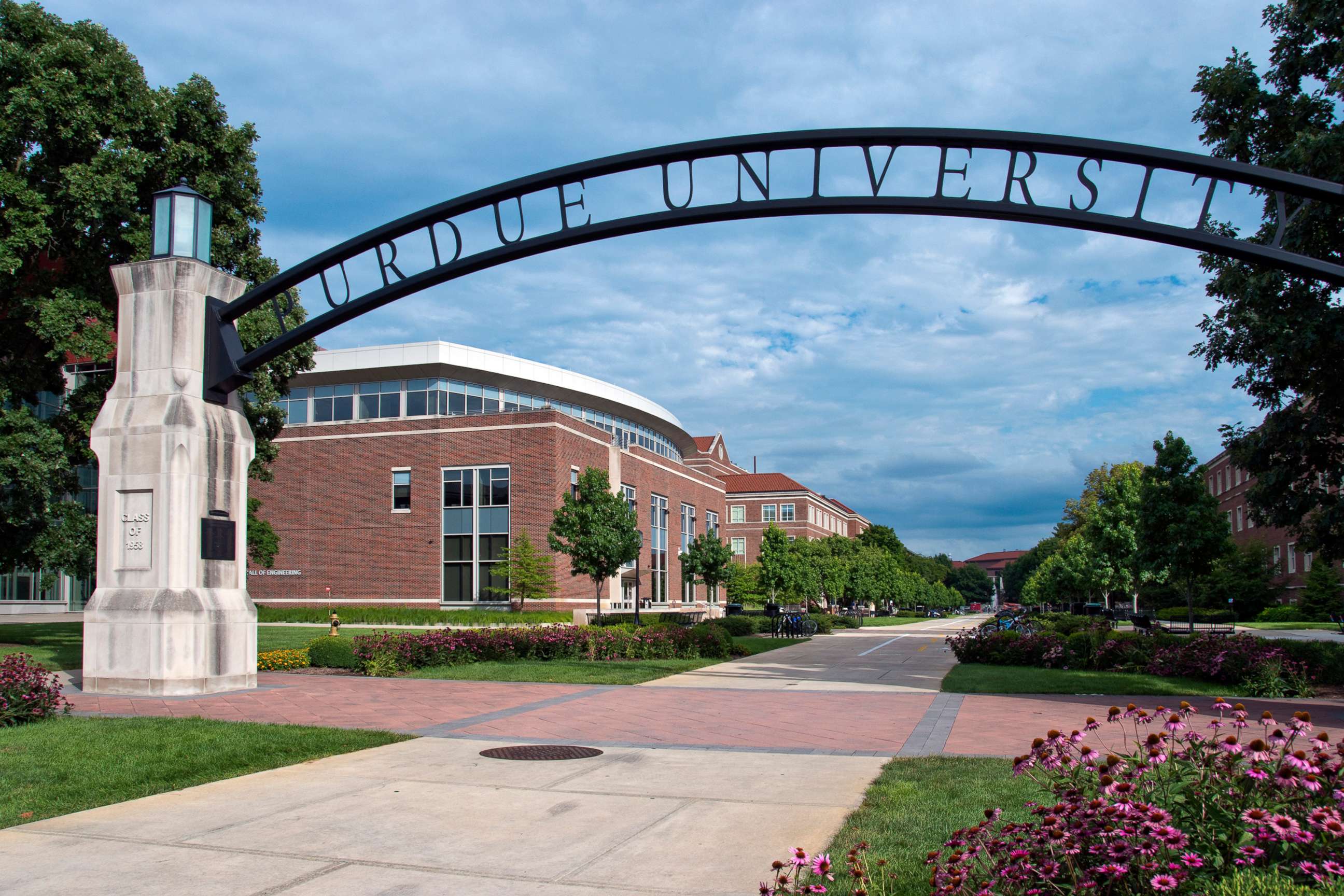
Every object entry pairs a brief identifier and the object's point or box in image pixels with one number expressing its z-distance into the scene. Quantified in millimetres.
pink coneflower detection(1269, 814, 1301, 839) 3473
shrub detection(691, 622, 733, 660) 22984
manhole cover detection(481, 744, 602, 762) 8898
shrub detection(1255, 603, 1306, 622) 55844
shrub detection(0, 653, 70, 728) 9961
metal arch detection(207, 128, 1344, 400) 9562
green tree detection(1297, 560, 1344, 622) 53906
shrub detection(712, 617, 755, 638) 34562
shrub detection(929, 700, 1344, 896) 3543
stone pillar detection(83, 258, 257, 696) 13117
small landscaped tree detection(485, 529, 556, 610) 43781
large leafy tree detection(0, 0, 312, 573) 19594
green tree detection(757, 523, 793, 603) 48594
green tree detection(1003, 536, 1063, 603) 117675
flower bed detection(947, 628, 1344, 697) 15281
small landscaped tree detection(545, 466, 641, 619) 37000
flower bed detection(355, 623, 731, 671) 17734
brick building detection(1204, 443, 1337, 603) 64125
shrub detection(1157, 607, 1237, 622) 58469
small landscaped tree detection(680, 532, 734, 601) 47938
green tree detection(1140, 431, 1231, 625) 29344
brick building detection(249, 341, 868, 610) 47125
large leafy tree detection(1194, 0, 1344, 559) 15781
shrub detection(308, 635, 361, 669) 17672
